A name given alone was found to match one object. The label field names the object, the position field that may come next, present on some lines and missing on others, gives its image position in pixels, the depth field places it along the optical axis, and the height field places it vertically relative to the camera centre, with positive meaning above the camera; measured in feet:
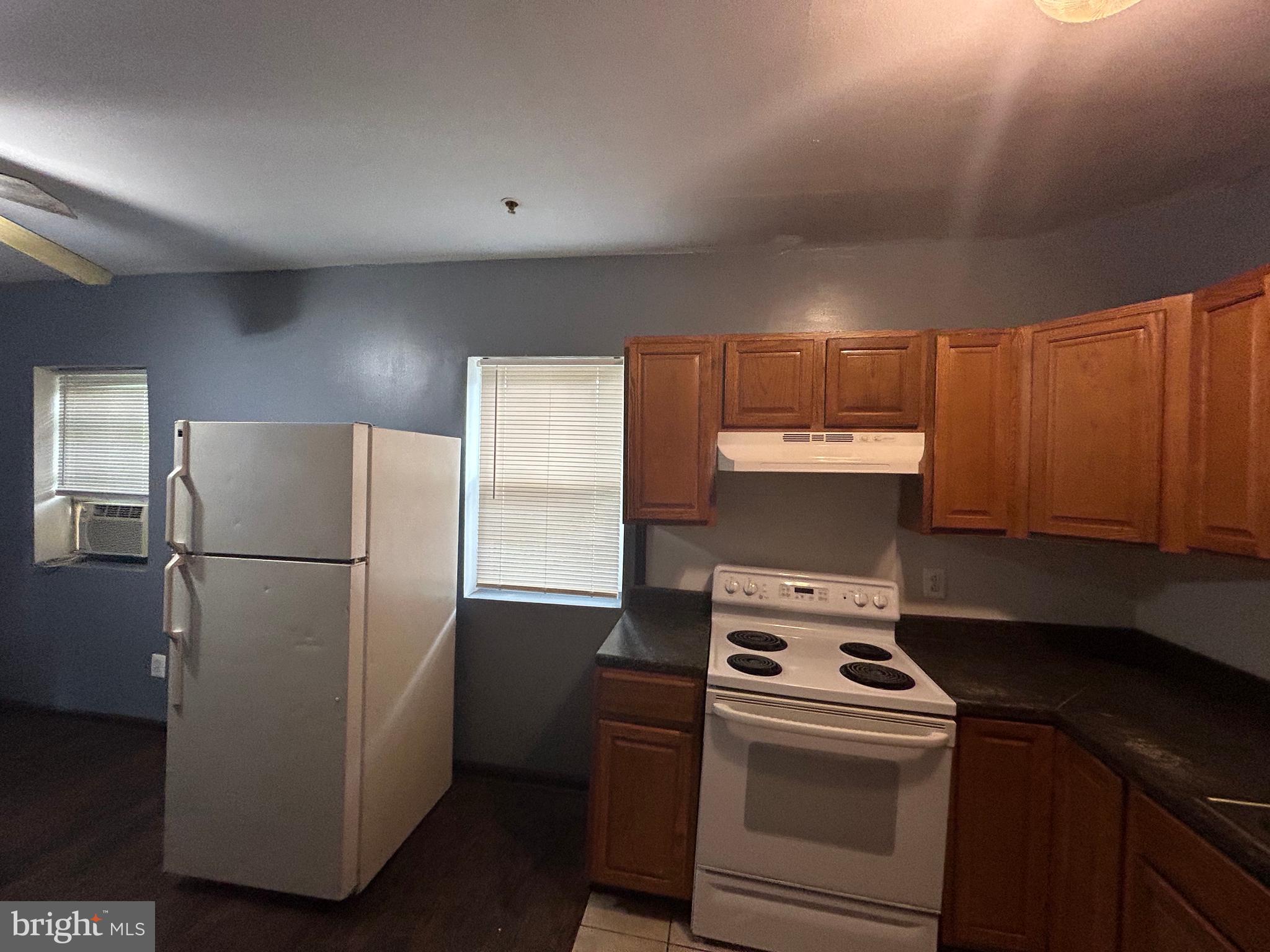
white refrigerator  5.02 -2.07
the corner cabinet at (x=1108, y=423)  4.56 +0.63
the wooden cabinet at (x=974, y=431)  5.44 +0.59
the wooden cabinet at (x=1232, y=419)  3.81 +0.59
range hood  5.43 +0.29
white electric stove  4.46 -3.22
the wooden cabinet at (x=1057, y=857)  3.33 -3.11
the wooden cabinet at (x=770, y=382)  5.85 +1.17
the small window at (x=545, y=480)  7.50 -0.17
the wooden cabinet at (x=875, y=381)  5.64 +1.18
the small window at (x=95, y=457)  8.85 +0.03
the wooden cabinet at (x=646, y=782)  5.06 -3.37
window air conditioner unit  8.86 -1.35
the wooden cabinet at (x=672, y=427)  6.04 +0.60
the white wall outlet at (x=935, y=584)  6.40 -1.41
